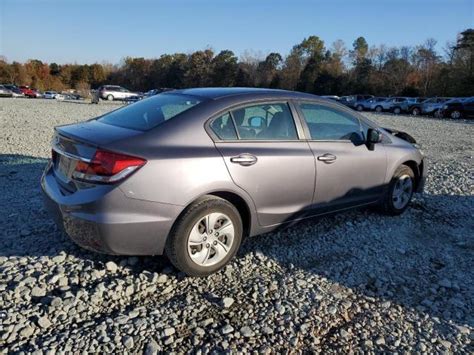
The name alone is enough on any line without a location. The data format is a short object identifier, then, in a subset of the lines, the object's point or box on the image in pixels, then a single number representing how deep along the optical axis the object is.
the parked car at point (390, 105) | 35.28
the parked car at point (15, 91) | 49.32
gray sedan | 2.98
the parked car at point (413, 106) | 33.06
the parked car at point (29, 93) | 52.34
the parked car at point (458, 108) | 27.42
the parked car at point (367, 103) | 38.29
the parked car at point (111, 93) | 41.19
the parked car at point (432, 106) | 30.25
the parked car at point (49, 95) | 56.48
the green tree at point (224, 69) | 74.00
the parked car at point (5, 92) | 46.69
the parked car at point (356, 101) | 39.81
